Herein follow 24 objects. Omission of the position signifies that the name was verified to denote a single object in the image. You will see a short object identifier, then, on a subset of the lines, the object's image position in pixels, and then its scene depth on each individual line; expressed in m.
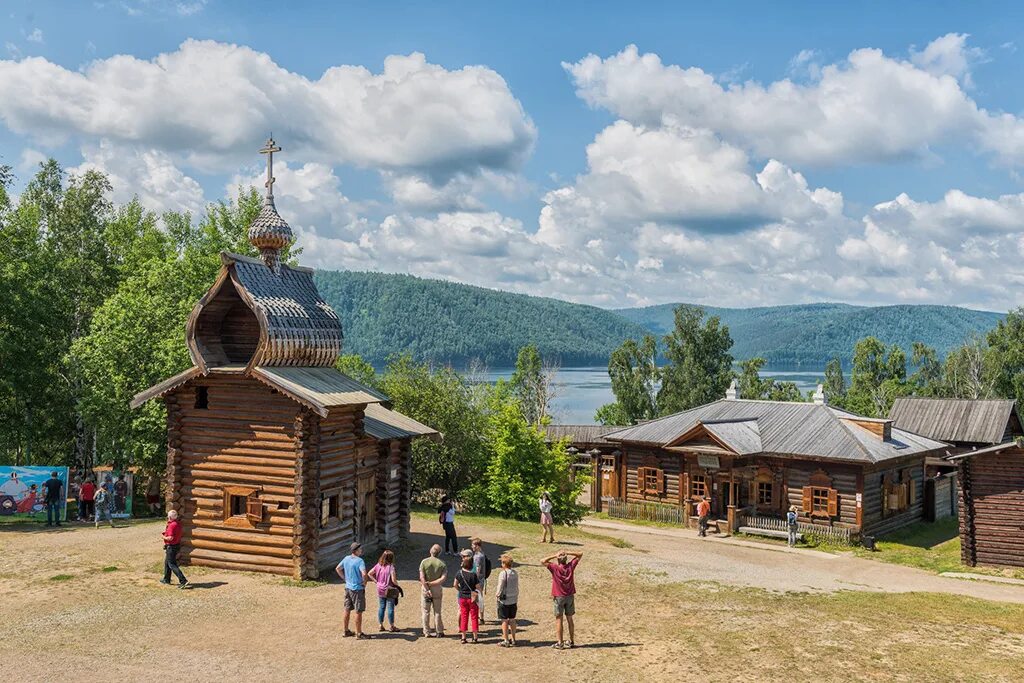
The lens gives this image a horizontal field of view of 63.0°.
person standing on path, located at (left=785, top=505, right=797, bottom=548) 34.06
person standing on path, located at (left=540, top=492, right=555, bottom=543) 27.59
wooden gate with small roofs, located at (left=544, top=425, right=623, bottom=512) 43.03
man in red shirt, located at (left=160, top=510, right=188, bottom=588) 19.69
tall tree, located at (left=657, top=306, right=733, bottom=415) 70.19
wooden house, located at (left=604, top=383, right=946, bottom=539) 35.31
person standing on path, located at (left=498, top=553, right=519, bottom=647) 15.50
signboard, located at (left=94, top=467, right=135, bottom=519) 29.86
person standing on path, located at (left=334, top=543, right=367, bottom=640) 15.95
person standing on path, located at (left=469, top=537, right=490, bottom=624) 15.99
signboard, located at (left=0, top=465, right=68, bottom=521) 28.03
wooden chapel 20.92
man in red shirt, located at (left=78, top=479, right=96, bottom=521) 28.73
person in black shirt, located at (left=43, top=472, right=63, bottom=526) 27.66
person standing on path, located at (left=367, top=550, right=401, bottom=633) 16.11
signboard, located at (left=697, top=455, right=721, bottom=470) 37.91
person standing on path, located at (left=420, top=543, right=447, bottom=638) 15.91
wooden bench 35.27
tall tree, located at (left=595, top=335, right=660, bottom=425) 72.31
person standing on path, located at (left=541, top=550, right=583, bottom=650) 15.16
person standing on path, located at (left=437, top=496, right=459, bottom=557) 24.14
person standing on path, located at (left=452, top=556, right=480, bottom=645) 15.92
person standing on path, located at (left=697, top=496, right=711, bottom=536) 36.06
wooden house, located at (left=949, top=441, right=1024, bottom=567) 28.69
